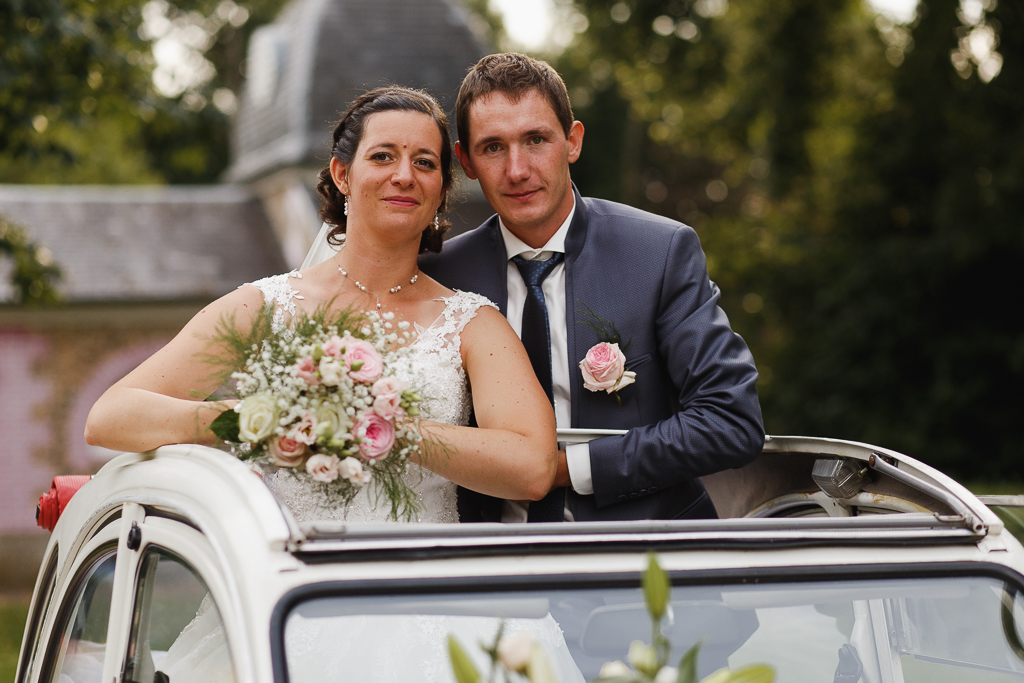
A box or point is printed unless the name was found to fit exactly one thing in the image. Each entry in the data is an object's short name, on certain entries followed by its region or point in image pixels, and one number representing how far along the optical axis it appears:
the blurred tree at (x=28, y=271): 8.44
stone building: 16.55
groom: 2.66
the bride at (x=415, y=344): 2.37
